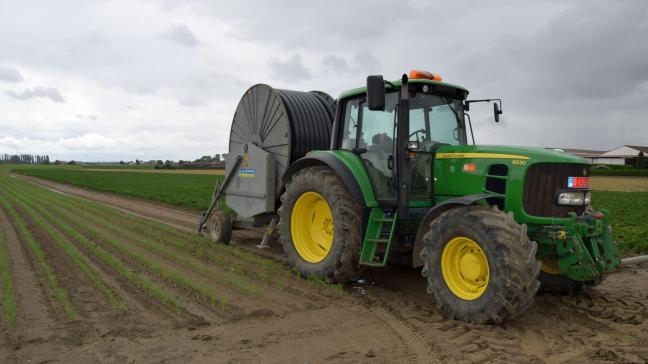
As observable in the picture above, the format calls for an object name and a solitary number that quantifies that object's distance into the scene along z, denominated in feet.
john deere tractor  15.10
